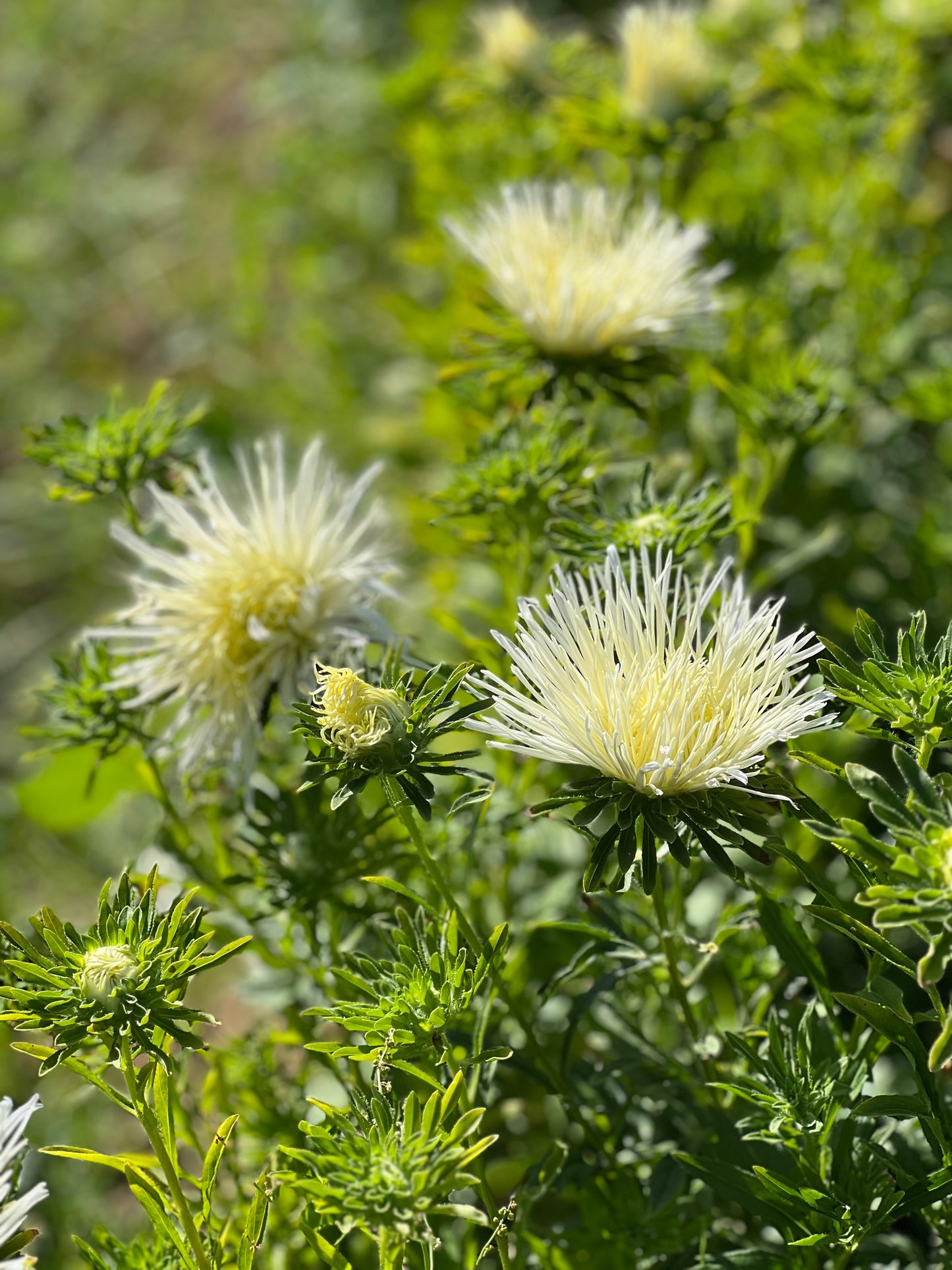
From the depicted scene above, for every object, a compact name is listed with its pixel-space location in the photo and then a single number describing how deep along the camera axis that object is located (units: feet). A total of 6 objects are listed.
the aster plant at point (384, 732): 2.52
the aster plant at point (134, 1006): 2.49
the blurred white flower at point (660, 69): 3.17
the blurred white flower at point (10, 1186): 2.45
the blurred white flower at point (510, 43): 3.70
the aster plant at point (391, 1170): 2.43
